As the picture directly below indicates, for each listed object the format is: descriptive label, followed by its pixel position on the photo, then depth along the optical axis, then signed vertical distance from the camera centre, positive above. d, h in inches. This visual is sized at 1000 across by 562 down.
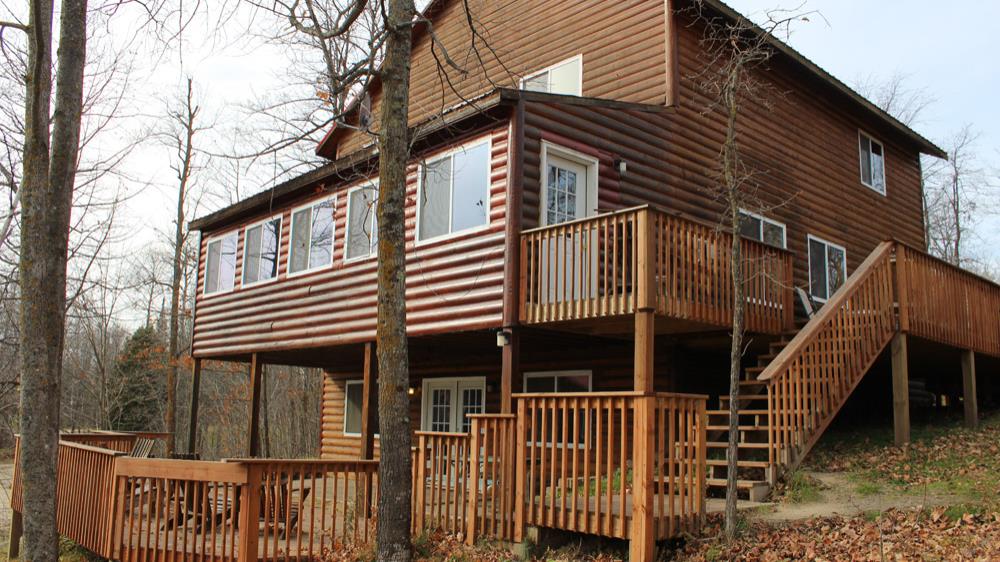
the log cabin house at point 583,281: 340.5 +65.3
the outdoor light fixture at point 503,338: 401.1 +27.3
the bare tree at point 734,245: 294.4 +58.4
